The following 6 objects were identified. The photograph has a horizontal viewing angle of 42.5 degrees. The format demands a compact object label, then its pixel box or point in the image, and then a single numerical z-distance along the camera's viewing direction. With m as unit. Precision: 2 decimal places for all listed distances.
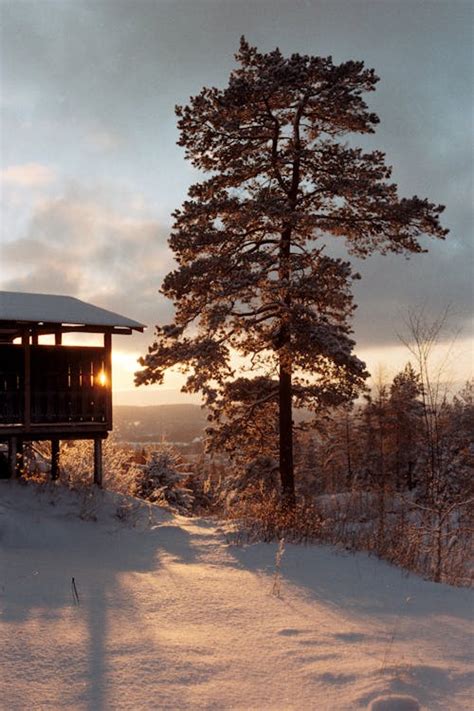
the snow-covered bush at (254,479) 16.61
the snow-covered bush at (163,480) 22.14
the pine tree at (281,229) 14.87
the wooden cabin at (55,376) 14.34
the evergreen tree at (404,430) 47.71
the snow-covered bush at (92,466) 15.38
